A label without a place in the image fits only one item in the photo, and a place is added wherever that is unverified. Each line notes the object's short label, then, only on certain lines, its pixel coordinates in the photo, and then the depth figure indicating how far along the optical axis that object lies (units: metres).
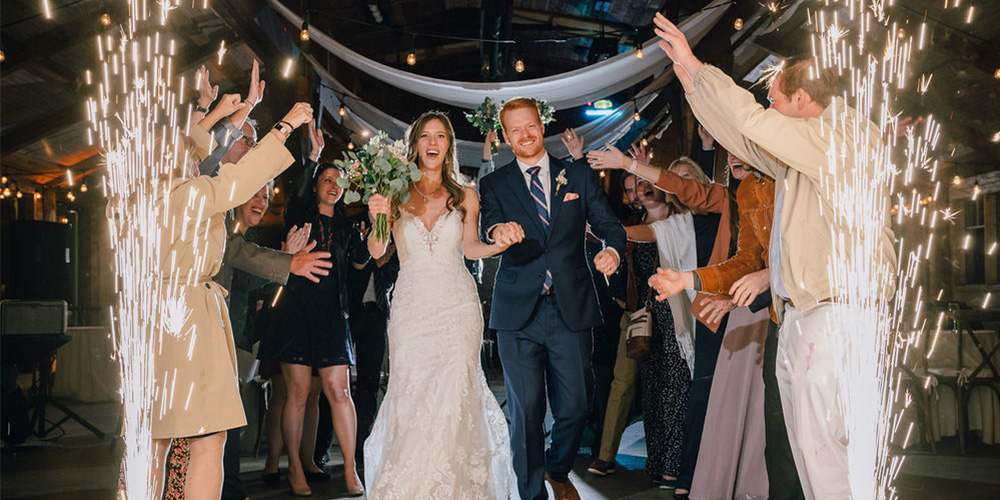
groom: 3.50
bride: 3.21
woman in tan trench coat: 2.48
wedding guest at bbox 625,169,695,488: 4.28
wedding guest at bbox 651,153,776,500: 3.62
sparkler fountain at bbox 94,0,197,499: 2.48
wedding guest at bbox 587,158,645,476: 4.69
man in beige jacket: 2.16
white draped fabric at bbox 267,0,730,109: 6.55
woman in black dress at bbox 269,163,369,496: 4.19
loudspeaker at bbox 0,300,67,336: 5.95
